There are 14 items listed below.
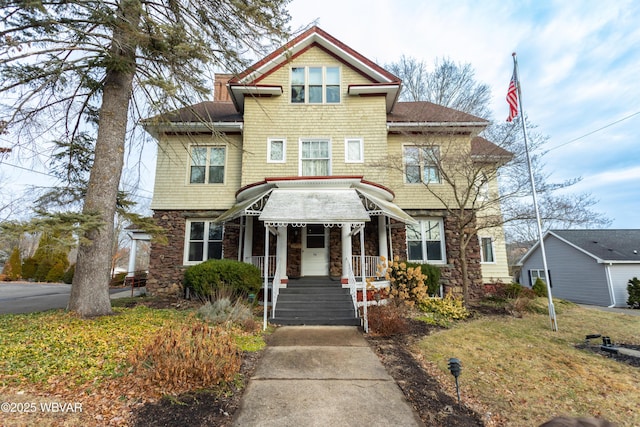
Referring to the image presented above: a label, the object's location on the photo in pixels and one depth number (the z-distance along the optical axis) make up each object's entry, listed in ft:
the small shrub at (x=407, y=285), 27.63
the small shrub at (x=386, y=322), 21.63
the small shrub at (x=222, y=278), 28.04
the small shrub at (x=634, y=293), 52.08
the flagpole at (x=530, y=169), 25.04
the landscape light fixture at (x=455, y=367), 11.77
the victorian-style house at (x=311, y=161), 35.96
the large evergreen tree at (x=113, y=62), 19.58
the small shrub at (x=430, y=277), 32.40
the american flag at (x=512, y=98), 28.48
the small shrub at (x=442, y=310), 26.43
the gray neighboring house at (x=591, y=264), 57.26
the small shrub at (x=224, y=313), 21.53
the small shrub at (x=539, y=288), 47.39
